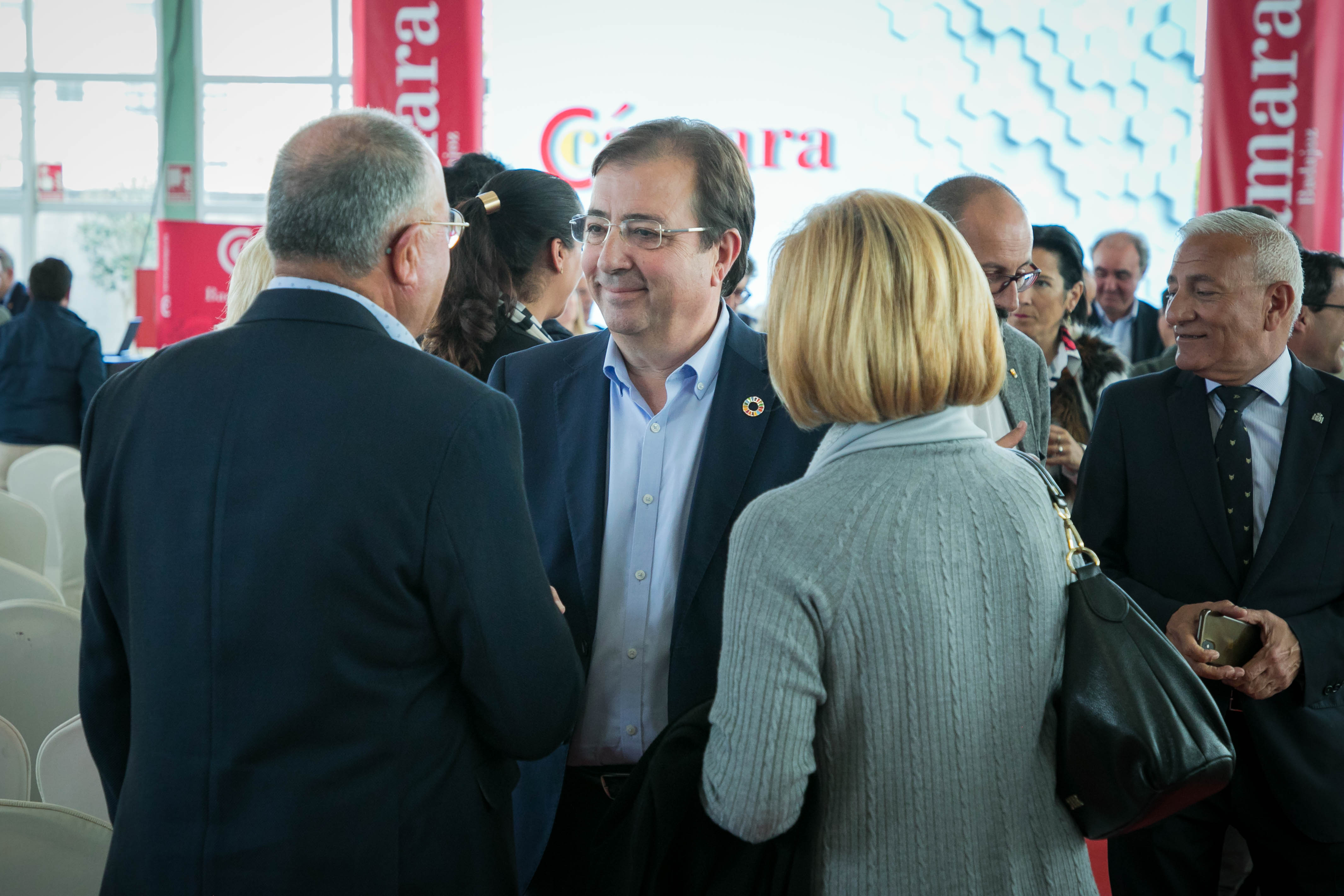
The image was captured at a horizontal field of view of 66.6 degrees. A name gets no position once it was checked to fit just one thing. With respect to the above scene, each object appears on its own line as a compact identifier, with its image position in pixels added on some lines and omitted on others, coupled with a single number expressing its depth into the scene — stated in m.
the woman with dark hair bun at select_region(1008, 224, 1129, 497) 3.04
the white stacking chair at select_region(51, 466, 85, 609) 3.70
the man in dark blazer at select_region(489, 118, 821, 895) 1.57
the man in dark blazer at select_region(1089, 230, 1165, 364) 5.06
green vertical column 9.70
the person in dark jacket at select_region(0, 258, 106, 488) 5.52
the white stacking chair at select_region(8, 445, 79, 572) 4.18
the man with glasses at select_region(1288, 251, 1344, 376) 2.73
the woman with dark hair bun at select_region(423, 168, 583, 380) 2.19
